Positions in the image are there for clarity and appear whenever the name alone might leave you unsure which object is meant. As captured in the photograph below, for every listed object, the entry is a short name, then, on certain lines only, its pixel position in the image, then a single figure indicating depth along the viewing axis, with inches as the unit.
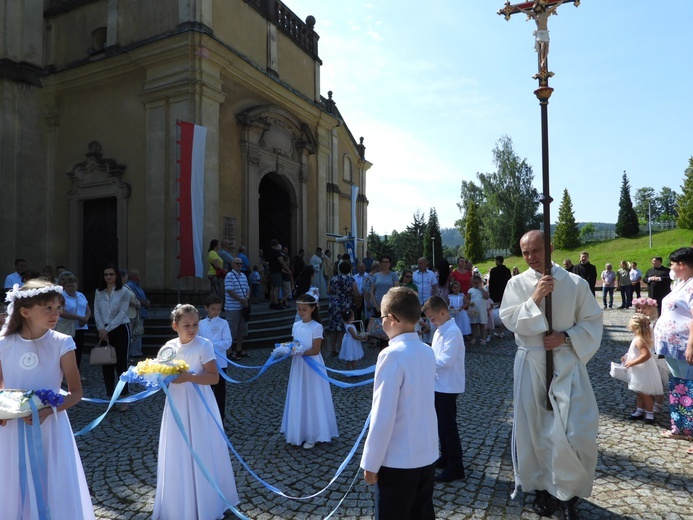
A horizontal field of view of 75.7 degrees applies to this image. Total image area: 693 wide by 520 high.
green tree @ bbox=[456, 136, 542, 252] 2003.0
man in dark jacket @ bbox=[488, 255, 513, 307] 434.6
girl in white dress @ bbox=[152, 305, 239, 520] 131.4
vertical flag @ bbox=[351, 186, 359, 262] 695.1
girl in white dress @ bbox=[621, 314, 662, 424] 208.7
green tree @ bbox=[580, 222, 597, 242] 2322.1
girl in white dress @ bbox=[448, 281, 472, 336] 389.7
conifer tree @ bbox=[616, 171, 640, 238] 2114.9
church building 471.5
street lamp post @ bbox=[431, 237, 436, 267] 2276.8
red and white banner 409.7
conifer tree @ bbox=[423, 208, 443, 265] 2295.8
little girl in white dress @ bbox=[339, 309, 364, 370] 315.8
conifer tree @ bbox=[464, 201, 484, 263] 2117.4
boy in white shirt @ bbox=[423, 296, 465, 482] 154.9
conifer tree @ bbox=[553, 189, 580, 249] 2129.7
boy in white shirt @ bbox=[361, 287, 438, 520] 90.8
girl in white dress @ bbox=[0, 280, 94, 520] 106.2
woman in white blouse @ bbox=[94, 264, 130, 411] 254.7
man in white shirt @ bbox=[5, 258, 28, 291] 328.8
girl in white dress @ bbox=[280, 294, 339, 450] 189.3
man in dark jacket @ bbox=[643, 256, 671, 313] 403.3
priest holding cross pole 127.1
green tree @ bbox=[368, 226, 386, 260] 2077.5
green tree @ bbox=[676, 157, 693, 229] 1819.6
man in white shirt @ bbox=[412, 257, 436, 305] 388.8
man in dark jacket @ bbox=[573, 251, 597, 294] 485.1
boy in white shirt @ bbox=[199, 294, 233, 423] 203.5
